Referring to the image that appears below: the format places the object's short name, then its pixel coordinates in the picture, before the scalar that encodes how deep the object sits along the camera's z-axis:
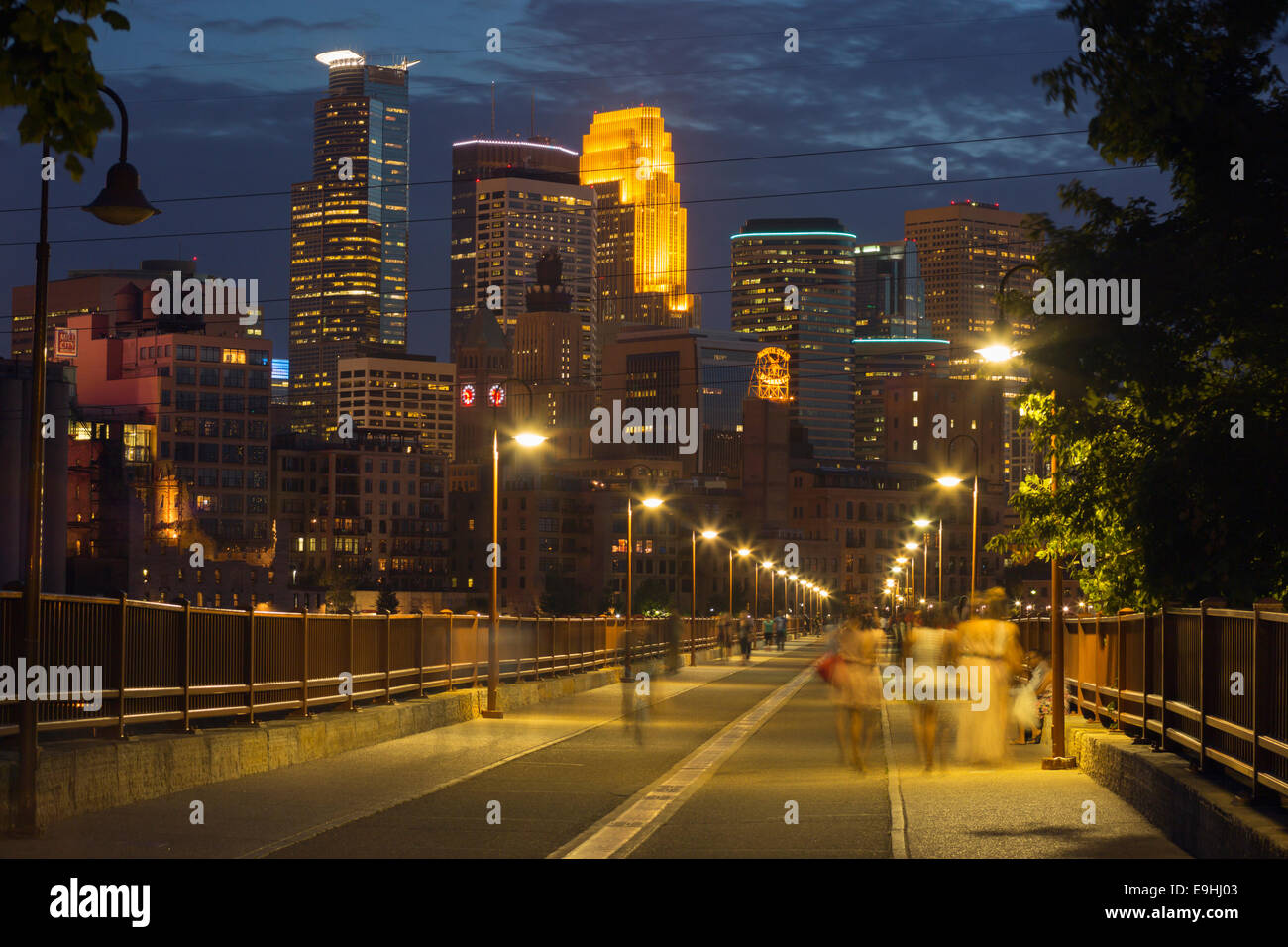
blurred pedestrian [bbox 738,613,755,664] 70.44
